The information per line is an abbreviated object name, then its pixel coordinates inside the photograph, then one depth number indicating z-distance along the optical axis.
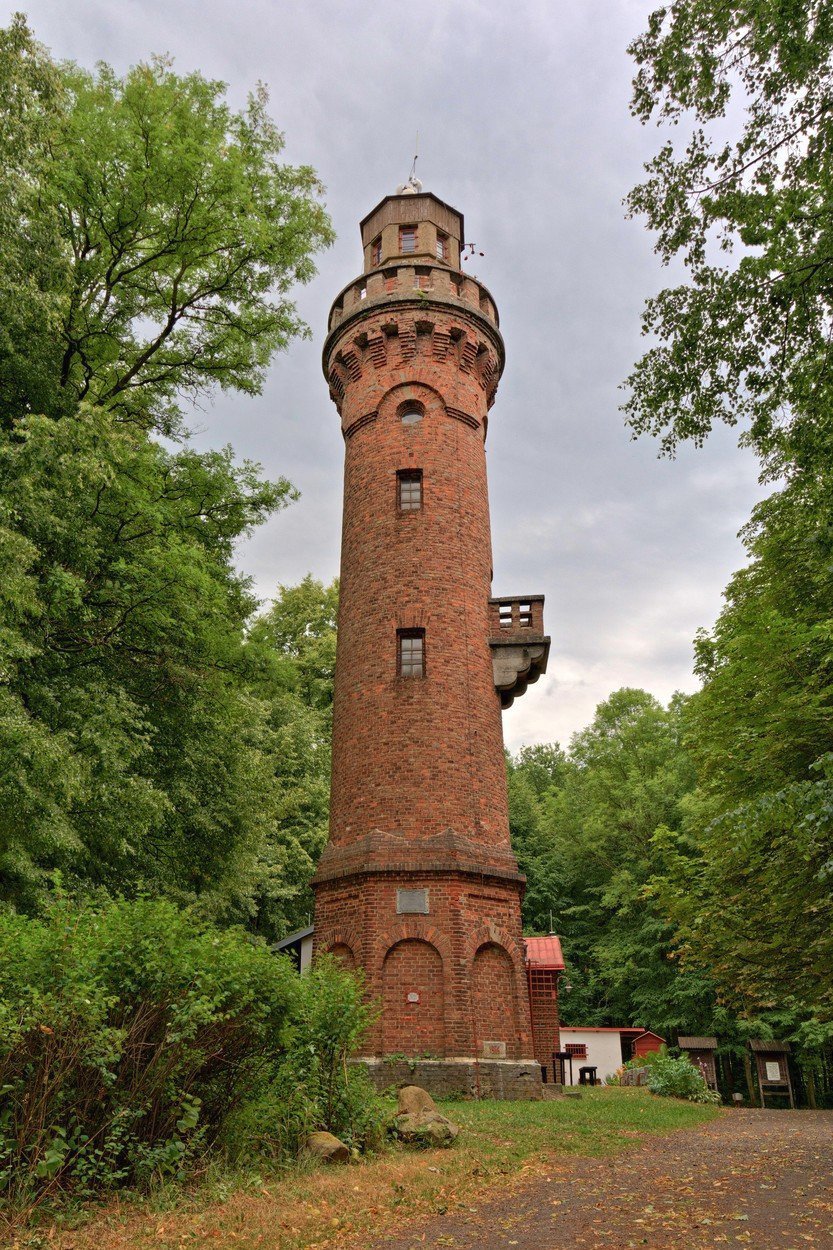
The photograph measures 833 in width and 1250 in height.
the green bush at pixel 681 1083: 20.94
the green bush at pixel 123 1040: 5.71
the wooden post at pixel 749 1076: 28.42
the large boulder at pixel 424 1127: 8.98
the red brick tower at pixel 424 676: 13.81
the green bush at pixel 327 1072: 8.09
